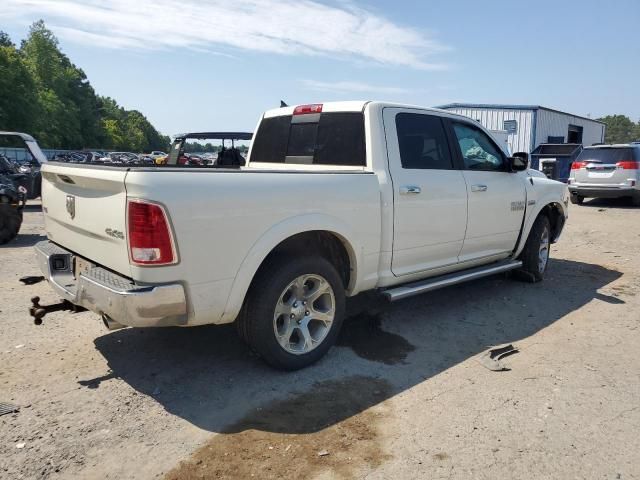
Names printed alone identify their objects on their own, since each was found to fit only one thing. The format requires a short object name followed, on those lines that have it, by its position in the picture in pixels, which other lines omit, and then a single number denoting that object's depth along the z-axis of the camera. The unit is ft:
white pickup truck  9.45
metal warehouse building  83.87
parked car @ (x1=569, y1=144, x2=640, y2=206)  46.11
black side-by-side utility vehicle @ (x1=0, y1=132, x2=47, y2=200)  36.34
